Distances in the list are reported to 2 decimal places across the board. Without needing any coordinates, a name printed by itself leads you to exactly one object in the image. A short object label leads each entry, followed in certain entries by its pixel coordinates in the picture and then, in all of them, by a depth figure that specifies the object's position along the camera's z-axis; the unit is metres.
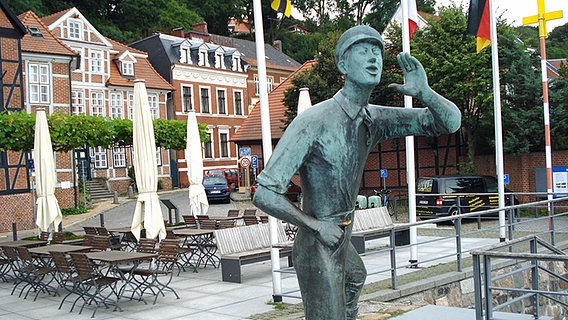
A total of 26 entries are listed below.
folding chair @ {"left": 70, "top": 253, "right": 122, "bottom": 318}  8.56
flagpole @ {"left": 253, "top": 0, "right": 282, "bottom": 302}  8.15
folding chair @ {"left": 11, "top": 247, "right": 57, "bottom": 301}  9.97
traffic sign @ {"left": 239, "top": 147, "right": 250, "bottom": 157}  27.55
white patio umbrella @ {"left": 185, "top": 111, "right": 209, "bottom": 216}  15.73
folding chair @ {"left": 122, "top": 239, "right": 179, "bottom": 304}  8.98
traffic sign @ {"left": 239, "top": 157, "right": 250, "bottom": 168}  27.69
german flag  12.64
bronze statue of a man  2.81
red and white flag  10.80
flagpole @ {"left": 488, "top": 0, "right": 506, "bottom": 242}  12.51
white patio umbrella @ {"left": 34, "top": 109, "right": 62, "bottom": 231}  13.34
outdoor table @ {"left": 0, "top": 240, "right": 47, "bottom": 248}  12.44
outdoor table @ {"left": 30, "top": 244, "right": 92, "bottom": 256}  10.29
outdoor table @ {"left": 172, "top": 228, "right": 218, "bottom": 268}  12.00
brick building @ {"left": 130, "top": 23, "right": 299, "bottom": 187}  42.56
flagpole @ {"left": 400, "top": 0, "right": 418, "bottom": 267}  10.10
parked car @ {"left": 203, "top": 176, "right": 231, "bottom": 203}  31.42
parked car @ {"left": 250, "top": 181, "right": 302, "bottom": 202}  28.65
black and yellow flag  9.80
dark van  19.16
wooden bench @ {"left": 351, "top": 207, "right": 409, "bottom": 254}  13.48
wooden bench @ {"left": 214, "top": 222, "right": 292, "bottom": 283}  10.23
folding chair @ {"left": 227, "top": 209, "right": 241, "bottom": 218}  16.86
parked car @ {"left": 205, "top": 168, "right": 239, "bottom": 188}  39.51
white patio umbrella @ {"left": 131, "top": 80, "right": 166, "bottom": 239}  11.53
